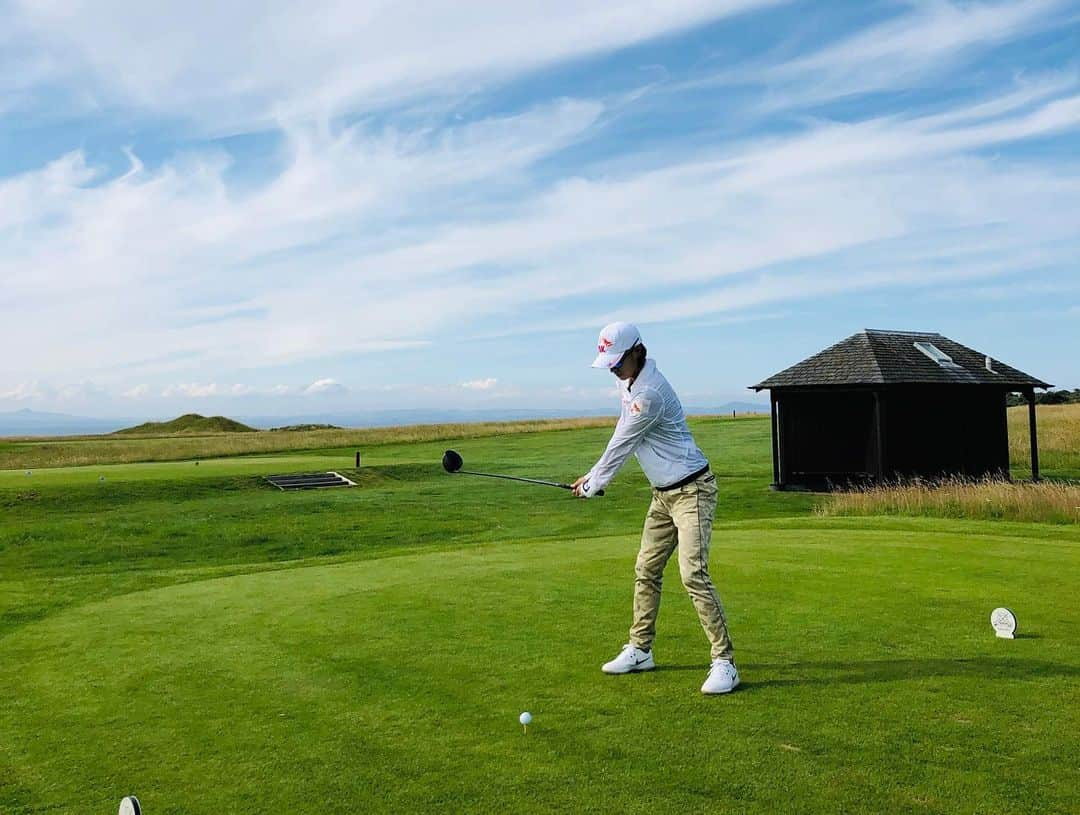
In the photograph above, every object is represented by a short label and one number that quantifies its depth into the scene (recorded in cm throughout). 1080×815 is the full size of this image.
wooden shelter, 2795
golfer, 606
